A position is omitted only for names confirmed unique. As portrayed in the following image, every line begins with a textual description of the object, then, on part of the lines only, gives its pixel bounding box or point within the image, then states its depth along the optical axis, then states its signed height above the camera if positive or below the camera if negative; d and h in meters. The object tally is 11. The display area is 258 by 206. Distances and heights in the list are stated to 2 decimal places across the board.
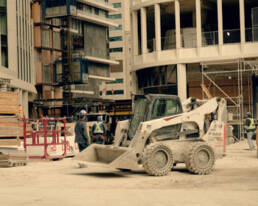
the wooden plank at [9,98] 22.12 +0.73
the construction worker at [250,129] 25.11 -0.84
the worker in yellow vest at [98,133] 20.49 -0.72
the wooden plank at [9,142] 21.47 -1.05
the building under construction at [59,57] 62.84 +7.15
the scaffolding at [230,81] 40.25 +2.40
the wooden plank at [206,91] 38.06 +1.48
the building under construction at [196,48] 40.06 +4.88
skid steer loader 15.15 -0.81
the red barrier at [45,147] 21.73 -1.31
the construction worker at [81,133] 18.66 -0.65
